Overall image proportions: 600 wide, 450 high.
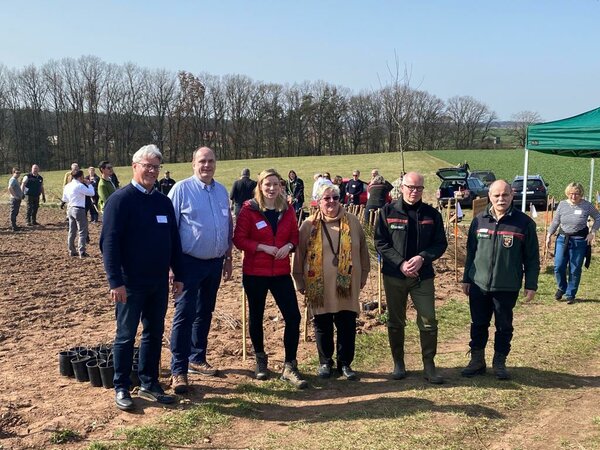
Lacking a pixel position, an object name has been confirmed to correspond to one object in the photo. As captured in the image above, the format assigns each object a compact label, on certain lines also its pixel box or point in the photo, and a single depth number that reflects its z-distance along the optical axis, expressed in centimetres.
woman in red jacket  454
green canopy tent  823
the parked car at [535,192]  2104
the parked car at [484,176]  2483
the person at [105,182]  1026
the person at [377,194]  1222
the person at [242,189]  1333
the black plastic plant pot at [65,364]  485
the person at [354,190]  1765
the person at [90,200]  1555
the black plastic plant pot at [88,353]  489
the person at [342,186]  1827
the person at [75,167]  1222
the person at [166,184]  1751
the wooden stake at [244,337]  528
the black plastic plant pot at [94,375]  459
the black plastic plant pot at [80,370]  470
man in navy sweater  387
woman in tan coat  469
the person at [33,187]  1541
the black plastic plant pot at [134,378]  455
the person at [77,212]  1058
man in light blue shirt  439
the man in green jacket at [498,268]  471
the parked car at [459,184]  2128
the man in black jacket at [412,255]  459
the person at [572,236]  761
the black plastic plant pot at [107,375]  452
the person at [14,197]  1509
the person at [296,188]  1718
